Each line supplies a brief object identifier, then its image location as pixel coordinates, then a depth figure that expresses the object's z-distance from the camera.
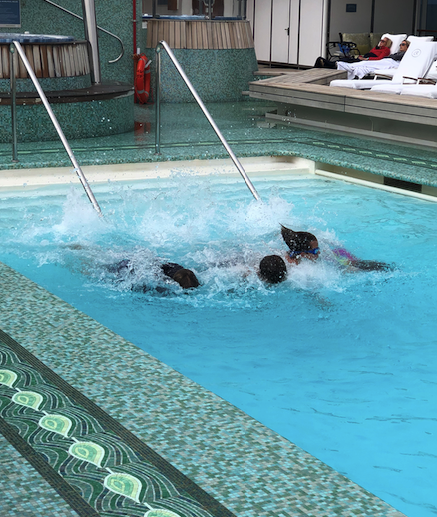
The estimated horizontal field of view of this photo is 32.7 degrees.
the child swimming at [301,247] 4.33
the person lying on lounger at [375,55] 13.55
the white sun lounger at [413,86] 9.09
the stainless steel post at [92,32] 8.89
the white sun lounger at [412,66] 10.05
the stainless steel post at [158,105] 6.59
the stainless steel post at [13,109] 6.28
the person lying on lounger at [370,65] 11.79
